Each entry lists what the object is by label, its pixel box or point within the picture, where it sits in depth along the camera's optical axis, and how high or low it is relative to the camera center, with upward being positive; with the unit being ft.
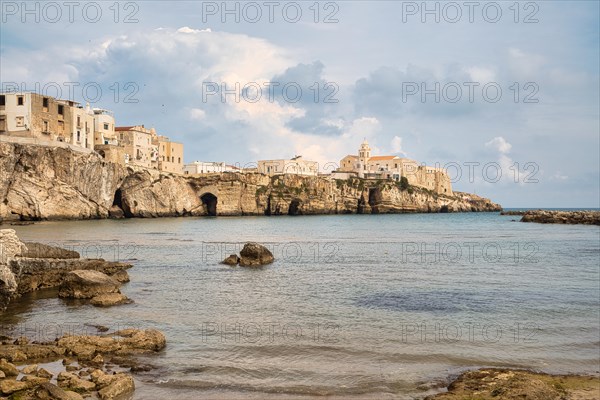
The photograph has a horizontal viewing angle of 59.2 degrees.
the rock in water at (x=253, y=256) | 107.34 -9.09
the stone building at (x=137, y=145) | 338.54 +43.91
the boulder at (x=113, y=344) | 43.38 -11.26
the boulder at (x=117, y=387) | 34.07 -11.59
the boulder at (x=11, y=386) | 33.43 -11.15
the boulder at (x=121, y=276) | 83.30 -10.27
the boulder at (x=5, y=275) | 58.18 -6.95
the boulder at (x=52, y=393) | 32.09 -11.12
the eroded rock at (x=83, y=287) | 67.97 -9.68
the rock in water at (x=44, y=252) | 80.64 -6.20
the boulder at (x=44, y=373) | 36.96 -11.39
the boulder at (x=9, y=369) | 37.09 -11.07
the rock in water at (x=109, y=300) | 64.49 -10.90
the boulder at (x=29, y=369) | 37.55 -11.25
